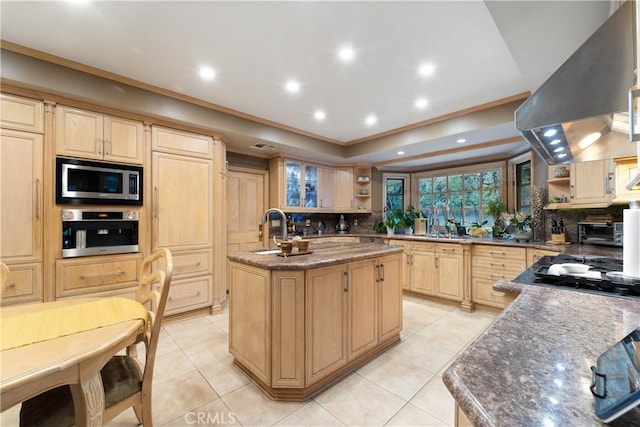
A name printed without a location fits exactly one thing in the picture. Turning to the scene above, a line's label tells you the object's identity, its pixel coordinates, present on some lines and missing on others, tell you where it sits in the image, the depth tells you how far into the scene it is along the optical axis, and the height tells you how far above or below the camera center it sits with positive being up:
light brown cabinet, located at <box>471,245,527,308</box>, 3.21 -0.69
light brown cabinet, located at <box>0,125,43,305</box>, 2.19 +0.02
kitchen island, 1.79 -0.76
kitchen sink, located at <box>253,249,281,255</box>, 2.23 -0.33
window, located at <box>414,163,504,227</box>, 4.34 +0.38
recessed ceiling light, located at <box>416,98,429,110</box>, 2.96 +1.27
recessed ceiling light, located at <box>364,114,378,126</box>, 3.49 +1.28
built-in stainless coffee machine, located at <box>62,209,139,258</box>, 2.46 -0.17
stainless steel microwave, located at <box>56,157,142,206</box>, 2.42 +0.32
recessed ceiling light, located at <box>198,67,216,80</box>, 2.39 +1.32
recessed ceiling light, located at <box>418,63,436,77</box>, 2.30 +1.29
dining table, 0.85 -0.50
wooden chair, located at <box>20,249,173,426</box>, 1.04 -0.79
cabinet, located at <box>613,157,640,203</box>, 2.37 +0.34
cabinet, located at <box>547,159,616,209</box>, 2.55 +0.30
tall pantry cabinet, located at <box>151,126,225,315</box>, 2.97 +0.05
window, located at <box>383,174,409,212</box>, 5.35 +0.46
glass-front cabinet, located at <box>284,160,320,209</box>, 4.53 +0.52
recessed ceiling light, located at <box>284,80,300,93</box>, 2.61 +1.30
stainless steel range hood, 0.97 +0.48
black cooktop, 1.11 -0.32
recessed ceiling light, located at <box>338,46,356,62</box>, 2.08 +1.31
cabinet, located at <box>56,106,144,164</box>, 2.43 +0.78
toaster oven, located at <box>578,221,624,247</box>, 2.56 -0.21
